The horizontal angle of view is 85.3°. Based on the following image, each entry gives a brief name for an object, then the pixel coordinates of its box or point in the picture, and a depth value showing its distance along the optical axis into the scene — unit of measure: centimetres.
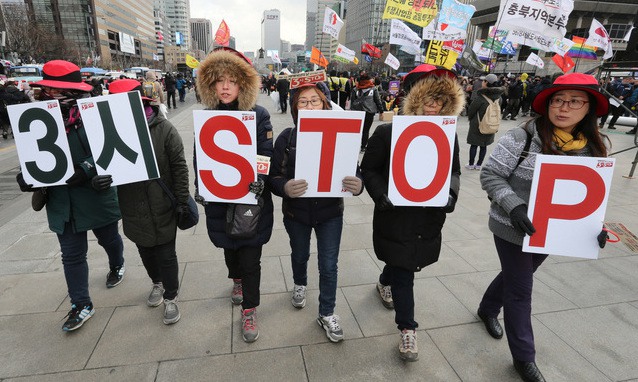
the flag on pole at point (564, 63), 1349
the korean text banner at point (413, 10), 1104
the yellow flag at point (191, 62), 688
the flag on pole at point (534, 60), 1728
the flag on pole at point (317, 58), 1489
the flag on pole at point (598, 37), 1466
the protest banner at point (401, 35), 1325
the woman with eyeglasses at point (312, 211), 245
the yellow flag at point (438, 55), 934
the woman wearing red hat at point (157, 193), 268
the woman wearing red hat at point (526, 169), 210
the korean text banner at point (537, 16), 787
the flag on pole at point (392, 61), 1547
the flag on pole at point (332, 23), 1633
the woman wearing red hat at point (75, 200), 255
